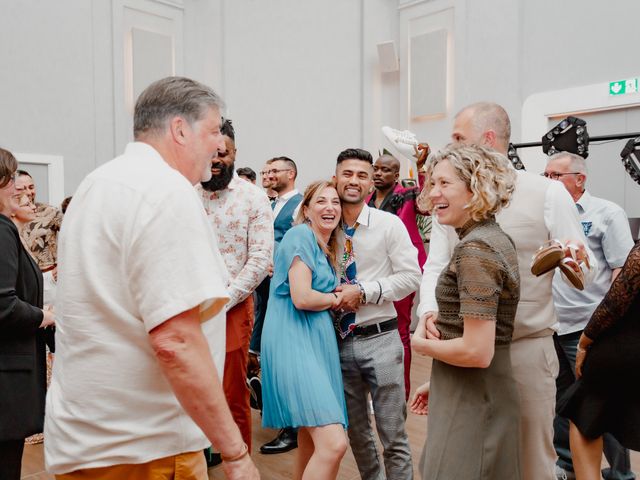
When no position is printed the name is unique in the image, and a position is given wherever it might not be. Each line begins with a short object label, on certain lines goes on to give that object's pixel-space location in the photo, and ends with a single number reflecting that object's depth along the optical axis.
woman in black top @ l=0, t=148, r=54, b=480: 1.92
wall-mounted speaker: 6.96
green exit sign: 5.12
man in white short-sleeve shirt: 1.08
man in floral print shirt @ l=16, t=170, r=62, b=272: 3.93
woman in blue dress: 2.10
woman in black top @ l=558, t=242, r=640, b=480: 1.88
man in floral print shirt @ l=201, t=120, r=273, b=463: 2.72
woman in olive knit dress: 1.49
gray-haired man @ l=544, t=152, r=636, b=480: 2.99
